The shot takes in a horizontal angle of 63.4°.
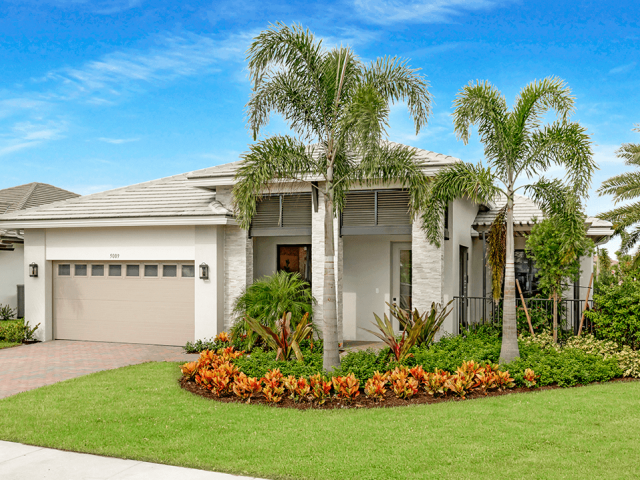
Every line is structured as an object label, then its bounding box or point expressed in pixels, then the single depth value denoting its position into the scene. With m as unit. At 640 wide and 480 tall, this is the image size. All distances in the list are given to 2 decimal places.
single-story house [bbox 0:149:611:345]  12.97
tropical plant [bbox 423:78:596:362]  9.73
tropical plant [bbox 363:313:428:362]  9.88
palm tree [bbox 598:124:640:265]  19.12
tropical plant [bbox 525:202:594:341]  11.19
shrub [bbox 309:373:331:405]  8.12
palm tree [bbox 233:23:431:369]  9.37
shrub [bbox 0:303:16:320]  18.12
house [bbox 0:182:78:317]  18.92
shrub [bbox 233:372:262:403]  8.40
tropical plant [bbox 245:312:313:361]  10.24
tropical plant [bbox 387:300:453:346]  11.06
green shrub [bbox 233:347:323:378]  9.30
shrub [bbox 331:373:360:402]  8.11
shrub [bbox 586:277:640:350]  10.55
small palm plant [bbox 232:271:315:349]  12.55
